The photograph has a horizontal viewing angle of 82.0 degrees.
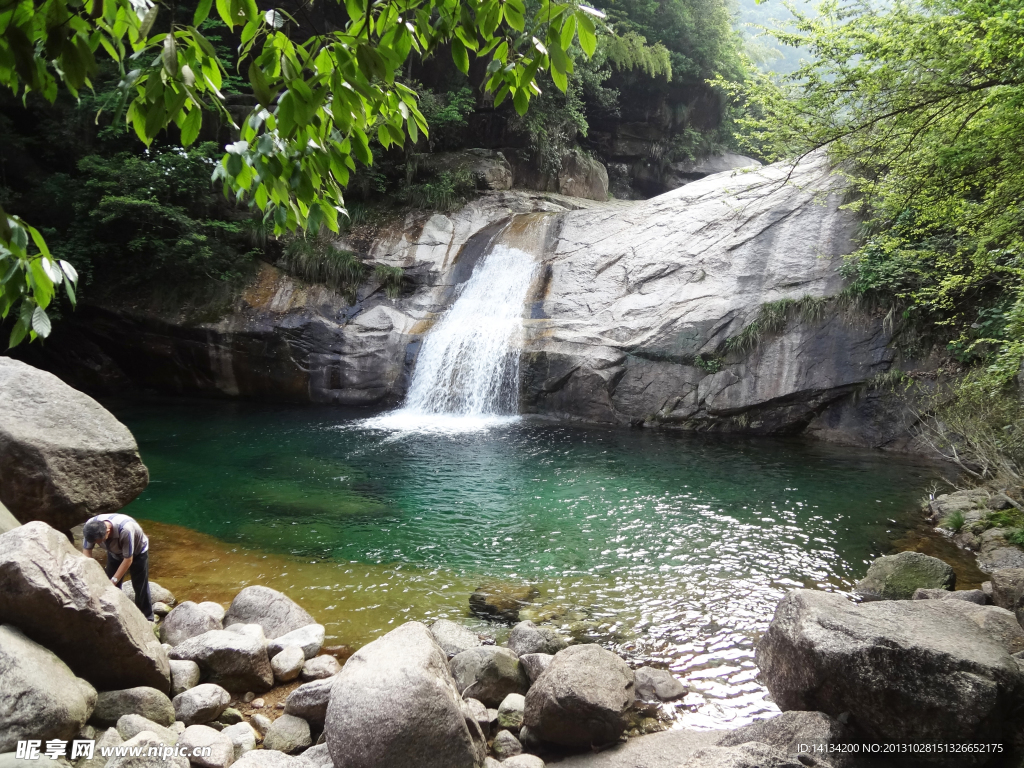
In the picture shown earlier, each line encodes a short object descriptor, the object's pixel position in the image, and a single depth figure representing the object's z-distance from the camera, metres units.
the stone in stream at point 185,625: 5.09
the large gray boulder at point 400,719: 3.31
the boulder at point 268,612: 5.35
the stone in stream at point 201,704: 4.08
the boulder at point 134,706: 3.76
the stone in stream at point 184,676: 4.33
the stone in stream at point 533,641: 5.05
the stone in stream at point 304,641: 5.00
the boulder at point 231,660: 4.55
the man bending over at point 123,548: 4.93
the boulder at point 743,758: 3.00
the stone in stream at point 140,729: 3.52
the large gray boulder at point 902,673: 3.26
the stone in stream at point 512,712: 4.16
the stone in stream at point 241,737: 3.80
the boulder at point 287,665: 4.77
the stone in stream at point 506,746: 3.92
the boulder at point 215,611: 5.31
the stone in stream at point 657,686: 4.48
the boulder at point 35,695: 3.12
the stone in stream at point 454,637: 4.99
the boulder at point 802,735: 3.35
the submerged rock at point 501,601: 5.85
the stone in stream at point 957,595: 5.44
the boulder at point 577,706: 3.84
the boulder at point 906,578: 5.82
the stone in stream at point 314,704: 4.10
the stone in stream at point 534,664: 4.56
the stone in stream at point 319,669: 4.81
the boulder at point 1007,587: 5.03
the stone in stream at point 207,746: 3.49
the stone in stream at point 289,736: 3.90
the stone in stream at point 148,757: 3.13
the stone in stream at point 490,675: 4.42
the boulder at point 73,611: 3.64
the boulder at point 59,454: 5.93
